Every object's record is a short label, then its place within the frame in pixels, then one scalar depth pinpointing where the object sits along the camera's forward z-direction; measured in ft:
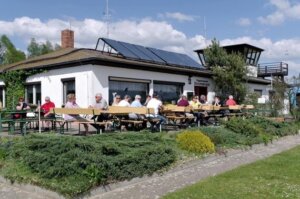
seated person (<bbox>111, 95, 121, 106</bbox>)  43.42
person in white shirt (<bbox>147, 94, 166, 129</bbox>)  42.16
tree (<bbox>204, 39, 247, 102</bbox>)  81.19
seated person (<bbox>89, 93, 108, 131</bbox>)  36.48
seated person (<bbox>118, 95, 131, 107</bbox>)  40.36
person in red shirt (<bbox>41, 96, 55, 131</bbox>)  41.98
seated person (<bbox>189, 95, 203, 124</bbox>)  47.34
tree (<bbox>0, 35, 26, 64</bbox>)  198.20
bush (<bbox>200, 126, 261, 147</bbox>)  32.76
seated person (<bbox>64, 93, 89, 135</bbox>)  36.86
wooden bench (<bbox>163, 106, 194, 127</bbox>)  44.11
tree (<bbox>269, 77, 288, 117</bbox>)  70.85
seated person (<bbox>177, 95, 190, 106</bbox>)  50.03
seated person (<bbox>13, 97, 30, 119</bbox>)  41.97
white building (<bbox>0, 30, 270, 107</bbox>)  57.52
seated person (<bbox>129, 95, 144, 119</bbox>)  39.55
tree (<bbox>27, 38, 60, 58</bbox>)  220.62
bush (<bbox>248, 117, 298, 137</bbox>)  43.51
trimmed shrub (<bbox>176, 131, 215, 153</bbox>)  28.94
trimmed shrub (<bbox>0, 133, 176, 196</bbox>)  19.62
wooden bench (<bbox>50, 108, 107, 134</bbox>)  33.57
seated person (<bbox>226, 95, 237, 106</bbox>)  60.12
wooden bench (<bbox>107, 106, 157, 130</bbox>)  36.01
